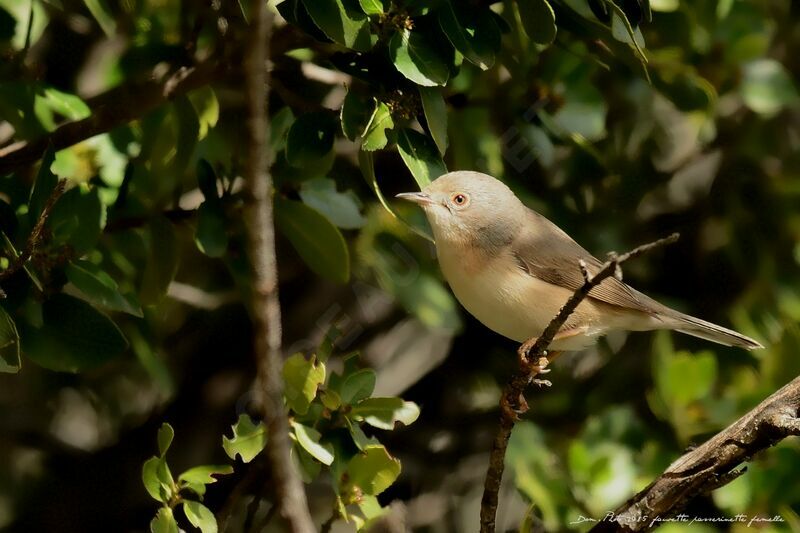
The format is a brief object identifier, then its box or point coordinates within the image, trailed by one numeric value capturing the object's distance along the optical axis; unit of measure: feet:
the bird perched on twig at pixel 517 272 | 20.51
